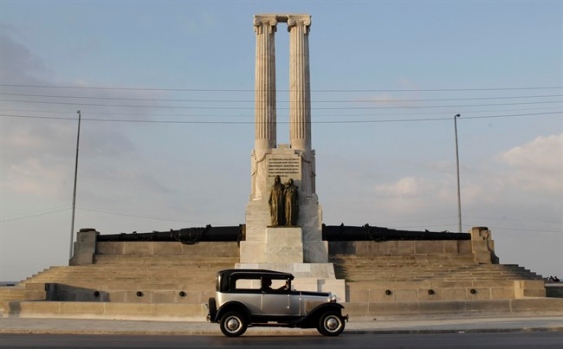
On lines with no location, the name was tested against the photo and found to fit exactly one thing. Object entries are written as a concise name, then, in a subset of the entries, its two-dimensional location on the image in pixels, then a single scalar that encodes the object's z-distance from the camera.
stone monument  33.78
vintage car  18.09
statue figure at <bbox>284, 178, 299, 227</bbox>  34.12
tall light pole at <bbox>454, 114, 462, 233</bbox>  50.44
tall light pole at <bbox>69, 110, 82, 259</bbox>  47.84
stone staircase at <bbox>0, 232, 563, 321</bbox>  24.50
